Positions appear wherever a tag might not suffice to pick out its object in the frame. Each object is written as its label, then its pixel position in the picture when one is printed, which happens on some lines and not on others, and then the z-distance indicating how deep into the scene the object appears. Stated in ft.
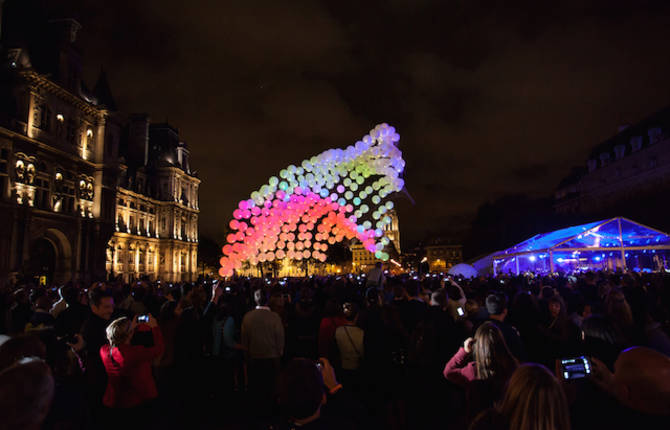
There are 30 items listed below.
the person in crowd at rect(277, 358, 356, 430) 7.34
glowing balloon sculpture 55.06
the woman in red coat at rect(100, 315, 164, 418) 12.73
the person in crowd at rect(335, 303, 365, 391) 16.81
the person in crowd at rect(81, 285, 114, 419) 15.93
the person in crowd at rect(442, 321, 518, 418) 10.22
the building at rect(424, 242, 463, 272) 419.74
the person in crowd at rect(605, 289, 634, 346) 14.70
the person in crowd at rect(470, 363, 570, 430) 6.18
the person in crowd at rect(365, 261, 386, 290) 41.97
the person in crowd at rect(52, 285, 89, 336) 19.62
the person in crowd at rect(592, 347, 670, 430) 8.61
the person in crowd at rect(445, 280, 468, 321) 22.67
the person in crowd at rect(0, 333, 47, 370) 8.99
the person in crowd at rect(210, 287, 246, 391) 21.65
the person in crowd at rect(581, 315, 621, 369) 11.38
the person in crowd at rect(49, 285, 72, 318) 27.27
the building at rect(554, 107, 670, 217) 123.03
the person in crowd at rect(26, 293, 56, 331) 18.86
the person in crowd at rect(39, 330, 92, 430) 8.29
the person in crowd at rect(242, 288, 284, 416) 19.47
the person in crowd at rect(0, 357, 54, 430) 6.26
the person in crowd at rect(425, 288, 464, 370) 18.15
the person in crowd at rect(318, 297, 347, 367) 19.56
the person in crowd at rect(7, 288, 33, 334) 24.97
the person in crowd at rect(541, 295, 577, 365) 15.05
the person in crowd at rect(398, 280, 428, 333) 22.17
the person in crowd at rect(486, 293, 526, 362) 13.34
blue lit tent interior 69.36
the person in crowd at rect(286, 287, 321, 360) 25.27
